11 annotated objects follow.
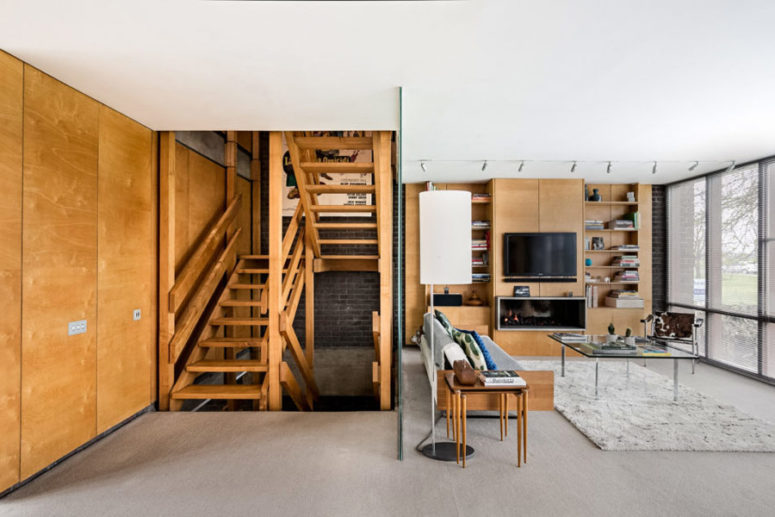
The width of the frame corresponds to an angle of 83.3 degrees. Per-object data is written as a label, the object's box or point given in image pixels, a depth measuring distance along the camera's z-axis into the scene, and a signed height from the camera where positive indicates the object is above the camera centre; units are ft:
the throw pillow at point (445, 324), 15.06 -2.29
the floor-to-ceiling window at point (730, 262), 17.38 +0.01
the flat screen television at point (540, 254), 22.41 +0.38
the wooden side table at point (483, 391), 9.85 -3.16
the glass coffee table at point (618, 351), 14.66 -3.16
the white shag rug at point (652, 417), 11.31 -4.66
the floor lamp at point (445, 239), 10.12 +0.52
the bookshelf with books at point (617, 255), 22.76 +0.38
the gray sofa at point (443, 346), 13.00 -2.93
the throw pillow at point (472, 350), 12.15 -2.58
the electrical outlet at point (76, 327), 10.27 -1.64
